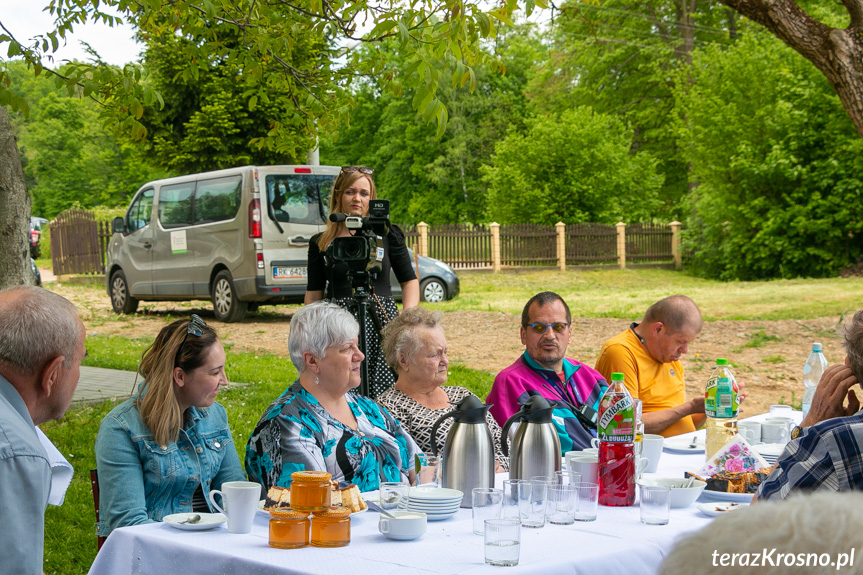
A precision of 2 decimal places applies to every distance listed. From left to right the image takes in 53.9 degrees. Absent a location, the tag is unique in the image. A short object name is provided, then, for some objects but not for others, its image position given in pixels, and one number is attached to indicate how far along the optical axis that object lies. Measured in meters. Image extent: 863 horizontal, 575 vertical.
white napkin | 2.27
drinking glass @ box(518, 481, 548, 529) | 2.37
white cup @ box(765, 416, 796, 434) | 3.69
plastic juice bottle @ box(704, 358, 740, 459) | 3.21
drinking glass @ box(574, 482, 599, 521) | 2.45
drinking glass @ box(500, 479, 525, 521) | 2.38
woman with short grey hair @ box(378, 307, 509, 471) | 3.63
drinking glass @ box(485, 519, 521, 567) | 2.03
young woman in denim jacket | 2.79
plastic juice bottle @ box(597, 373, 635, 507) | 2.63
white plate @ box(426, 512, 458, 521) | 2.46
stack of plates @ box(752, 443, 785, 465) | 3.27
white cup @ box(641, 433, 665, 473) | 3.17
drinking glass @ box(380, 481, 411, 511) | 2.48
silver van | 12.14
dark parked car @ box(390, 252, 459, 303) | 16.50
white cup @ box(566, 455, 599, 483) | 2.67
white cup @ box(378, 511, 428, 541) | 2.26
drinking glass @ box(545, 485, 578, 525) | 2.43
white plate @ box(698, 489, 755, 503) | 2.69
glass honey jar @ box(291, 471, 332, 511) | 2.26
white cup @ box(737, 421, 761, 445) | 3.58
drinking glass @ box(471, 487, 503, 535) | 2.33
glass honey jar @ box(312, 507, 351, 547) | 2.22
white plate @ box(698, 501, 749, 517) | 2.52
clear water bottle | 4.17
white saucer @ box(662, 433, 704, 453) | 3.56
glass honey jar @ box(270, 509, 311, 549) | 2.21
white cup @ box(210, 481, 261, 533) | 2.32
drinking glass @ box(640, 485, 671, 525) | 2.37
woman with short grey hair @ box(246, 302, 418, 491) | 2.92
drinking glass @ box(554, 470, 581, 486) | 2.52
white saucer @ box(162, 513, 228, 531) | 2.35
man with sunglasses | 3.94
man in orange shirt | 4.40
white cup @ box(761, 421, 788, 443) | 3.62
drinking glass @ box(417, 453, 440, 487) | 2.74
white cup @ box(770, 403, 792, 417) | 4.12
